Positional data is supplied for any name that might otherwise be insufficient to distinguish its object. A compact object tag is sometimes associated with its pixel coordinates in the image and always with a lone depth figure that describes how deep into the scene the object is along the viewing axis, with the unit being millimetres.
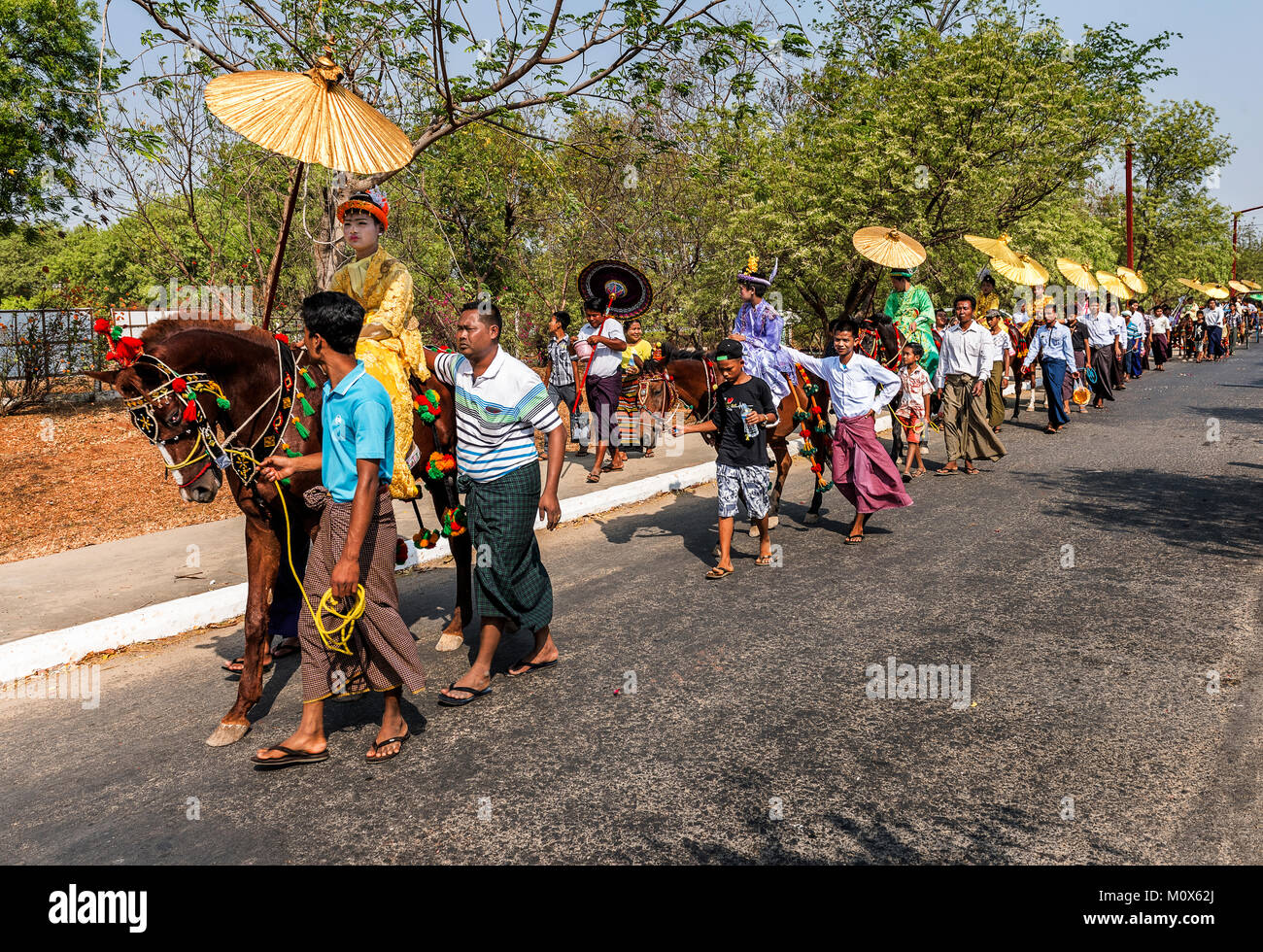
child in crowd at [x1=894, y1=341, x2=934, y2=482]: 11680
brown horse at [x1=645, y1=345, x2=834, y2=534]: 8438
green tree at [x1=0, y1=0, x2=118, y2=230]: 14000
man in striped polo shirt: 5121
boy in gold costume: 5559
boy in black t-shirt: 7594
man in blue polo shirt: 4129
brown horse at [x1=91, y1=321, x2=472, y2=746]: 4598
